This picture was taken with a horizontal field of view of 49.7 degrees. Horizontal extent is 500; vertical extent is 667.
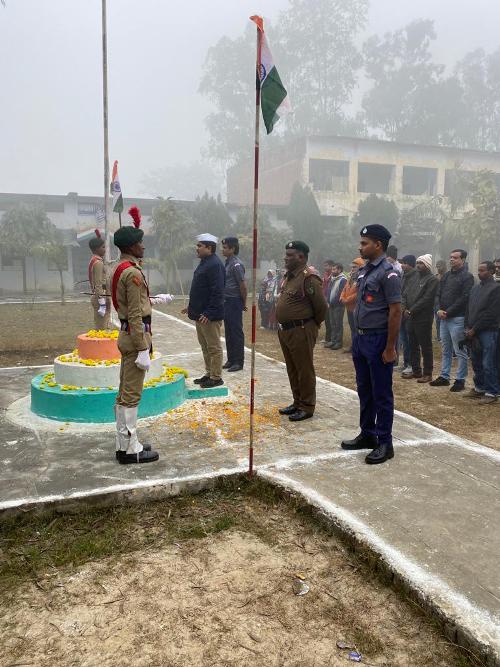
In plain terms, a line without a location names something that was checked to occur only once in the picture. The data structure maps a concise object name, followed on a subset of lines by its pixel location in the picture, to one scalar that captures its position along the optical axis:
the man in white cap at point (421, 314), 7.96
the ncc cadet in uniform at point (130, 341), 4.35
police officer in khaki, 5.58
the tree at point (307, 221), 29.41
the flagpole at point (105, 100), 10.87
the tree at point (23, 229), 25.12
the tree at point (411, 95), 45.59
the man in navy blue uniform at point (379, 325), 4.44
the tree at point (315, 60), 47.53
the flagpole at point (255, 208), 3.90
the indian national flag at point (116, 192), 9.29
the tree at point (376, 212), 30.27
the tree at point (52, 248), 23.31
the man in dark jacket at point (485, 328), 6.91
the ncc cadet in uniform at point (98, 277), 8.41
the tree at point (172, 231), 26.36
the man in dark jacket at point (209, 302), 6.66
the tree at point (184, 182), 84.75
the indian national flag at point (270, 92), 4.16
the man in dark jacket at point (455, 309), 7.51
